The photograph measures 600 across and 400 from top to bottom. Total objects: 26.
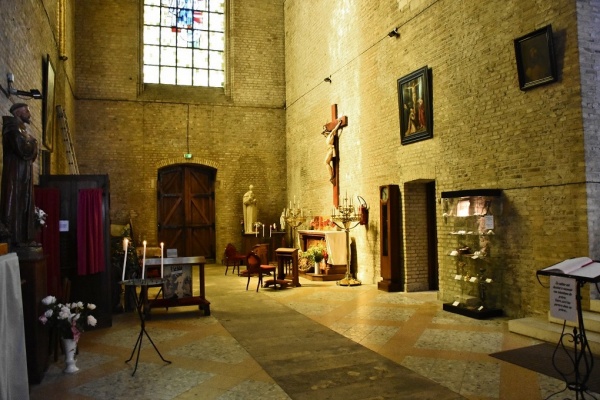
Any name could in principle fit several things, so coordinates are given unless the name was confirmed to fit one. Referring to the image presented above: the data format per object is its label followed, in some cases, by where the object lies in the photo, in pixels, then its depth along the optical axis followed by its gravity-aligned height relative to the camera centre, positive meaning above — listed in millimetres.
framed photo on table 7863 -997
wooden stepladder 10641 +1911
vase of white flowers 4723 -982
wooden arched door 15453 +348
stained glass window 15773 +5897
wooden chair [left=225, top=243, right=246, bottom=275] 12461 -968
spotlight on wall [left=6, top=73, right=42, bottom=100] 5730 +1604
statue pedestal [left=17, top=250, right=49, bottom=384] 4504 -823
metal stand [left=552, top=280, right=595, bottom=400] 3676 -1142
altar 10969 -903
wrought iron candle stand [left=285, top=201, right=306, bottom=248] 13258 +12
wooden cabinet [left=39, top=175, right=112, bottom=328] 6816 -473
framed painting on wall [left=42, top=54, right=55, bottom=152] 8344 +2096
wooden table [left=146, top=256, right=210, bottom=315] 7488 -1242
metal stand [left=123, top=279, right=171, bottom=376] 4554 -583
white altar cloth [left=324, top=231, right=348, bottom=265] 10945 -692
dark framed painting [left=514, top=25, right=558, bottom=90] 6188 +2030
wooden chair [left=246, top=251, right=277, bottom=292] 9609 -925
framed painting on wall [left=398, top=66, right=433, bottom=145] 8602 +1997
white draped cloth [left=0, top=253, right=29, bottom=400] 3480 -820
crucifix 12141 +1519
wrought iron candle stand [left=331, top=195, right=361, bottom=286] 10241 -79
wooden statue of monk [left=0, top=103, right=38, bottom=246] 4504 +447
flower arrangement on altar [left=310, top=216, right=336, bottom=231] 12191 -181
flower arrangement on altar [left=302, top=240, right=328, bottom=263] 11125 -827
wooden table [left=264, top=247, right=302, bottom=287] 9836 -1035
